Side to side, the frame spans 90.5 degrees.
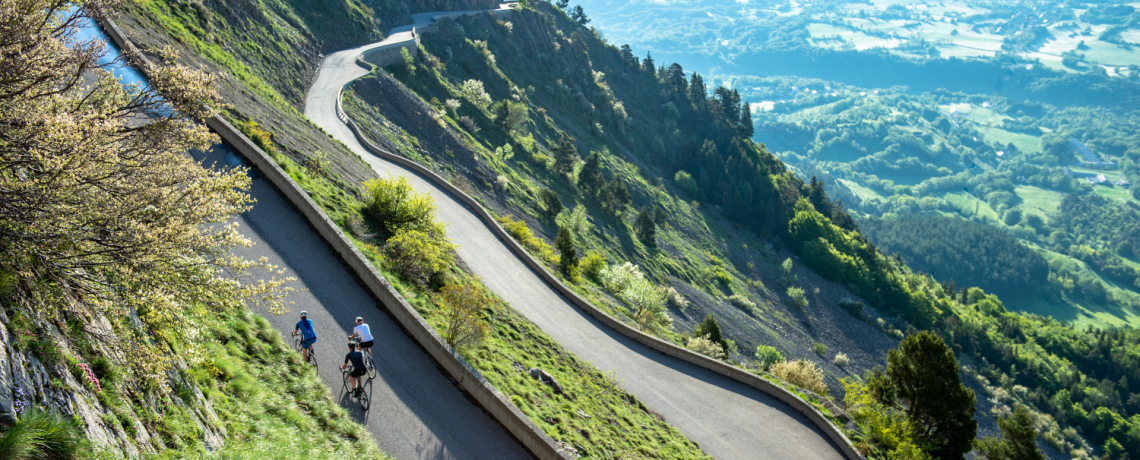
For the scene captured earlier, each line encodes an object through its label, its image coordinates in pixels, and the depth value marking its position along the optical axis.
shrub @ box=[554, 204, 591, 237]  53.56
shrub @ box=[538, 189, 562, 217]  52.22
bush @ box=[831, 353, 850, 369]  63.10
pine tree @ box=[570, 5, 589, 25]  133.50
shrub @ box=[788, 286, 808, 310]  77.06
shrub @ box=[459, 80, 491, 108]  66.06
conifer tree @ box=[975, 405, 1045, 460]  28.48
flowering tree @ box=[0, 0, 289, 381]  8.14
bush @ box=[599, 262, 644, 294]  39.59
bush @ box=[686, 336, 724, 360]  30.52
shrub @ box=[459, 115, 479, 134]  59.72
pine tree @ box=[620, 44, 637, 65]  124.12
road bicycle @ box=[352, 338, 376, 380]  15.27
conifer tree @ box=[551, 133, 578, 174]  66.62
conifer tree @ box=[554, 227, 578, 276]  35.78
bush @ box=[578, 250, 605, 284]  40.78
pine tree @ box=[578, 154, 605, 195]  67.06
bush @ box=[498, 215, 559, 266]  36.47
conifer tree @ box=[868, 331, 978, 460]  25.30
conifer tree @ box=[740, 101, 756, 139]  126.19
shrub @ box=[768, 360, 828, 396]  30.90
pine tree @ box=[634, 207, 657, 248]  65.44
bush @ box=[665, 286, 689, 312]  48.78
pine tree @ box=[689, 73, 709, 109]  126.41
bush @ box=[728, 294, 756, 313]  63.09
